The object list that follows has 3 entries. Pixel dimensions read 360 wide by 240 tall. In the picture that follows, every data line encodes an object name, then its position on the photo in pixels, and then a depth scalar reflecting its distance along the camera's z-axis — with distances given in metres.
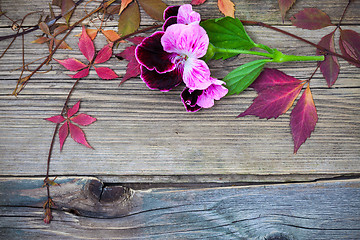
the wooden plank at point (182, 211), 0.58
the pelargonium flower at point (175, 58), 0.53
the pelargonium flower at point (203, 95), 0.55
